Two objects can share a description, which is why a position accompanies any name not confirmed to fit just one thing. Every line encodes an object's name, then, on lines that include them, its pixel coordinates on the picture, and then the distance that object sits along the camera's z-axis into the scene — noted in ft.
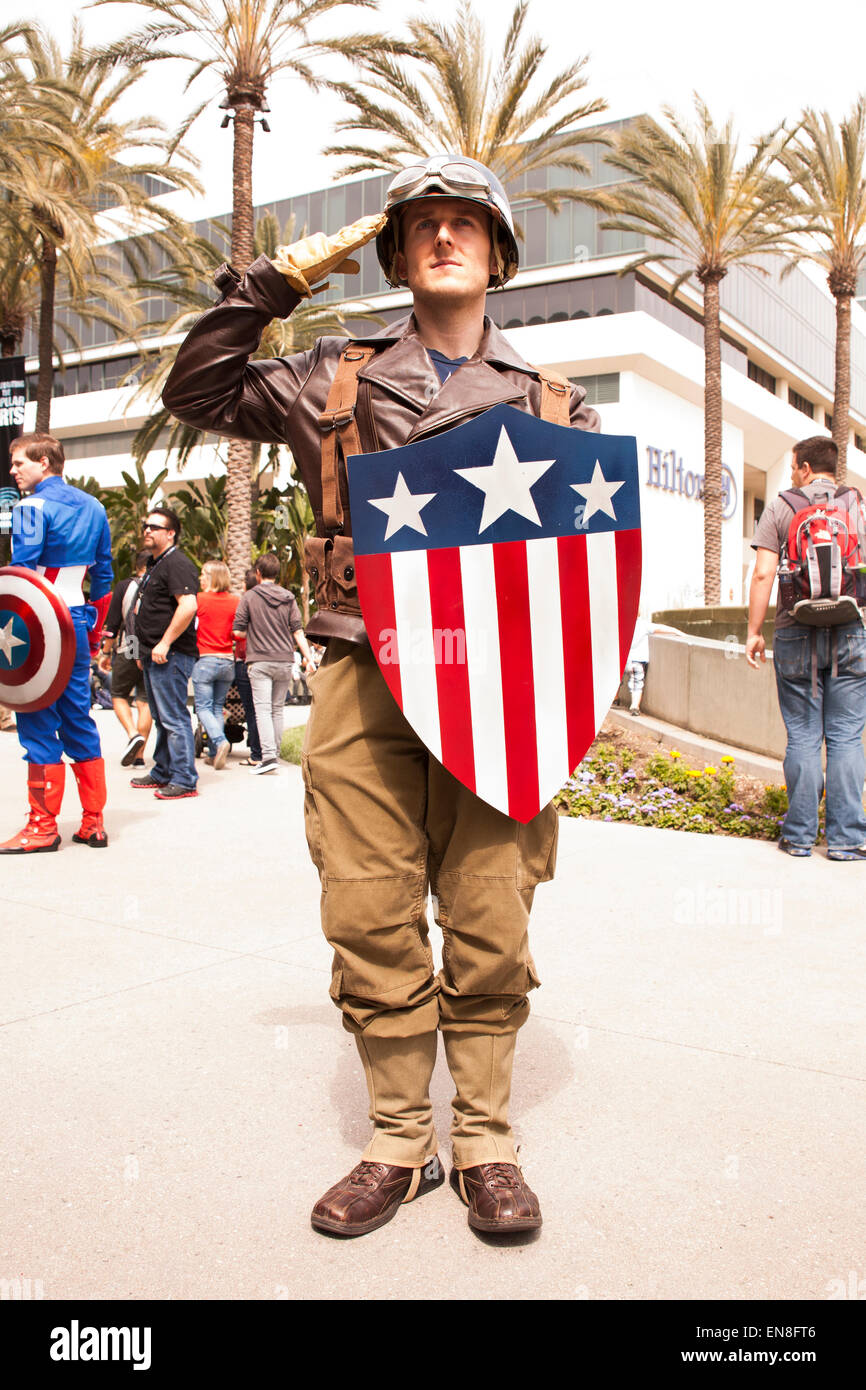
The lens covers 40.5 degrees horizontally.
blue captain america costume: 17.89
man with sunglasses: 25.18
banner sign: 33.71
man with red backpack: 18.30
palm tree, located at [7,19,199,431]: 57.00
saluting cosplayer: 7.70
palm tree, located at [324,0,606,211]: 56.49
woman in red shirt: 30.17
